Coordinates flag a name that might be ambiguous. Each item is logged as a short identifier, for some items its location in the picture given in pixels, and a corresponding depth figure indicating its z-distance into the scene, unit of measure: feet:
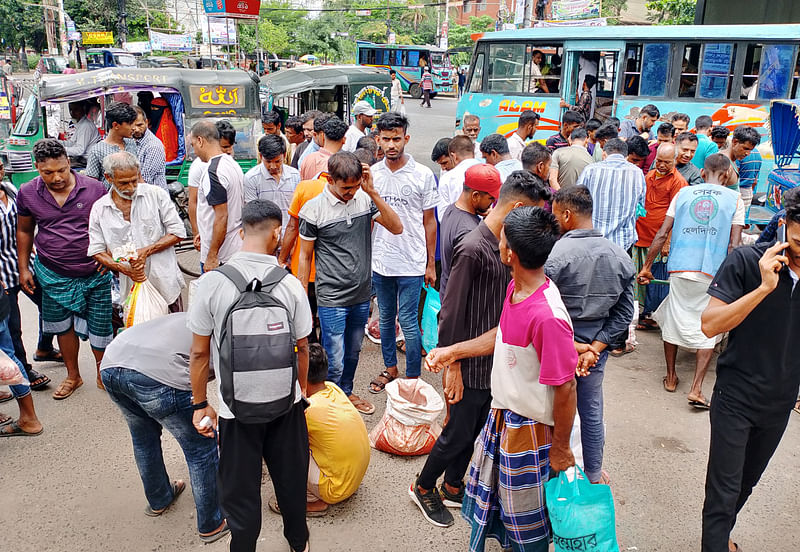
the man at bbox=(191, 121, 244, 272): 15.84
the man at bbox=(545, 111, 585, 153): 25.22
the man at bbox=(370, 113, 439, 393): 14.88
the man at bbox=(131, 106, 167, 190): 19.81
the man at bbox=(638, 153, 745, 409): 15.60
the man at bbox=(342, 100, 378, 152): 25.09
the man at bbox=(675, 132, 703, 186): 19.74
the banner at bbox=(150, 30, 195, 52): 109.40
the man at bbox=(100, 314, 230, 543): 9.37
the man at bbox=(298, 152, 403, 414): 13.03
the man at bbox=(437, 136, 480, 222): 17.02
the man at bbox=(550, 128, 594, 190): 20.04
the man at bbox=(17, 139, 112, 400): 14.51
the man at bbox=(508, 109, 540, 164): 23.71
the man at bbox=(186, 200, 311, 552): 8.55
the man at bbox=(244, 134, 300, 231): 16.74
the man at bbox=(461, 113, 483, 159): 23.44
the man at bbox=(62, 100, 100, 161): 23.80
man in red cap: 10.74
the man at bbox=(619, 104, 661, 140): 29.09
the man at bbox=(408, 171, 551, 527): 9.68
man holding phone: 8.23
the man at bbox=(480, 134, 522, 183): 18.12
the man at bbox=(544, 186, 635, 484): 10.66
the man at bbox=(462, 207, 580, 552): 8.04
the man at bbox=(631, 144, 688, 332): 18.35
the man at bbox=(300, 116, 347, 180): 16.96
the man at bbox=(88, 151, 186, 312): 13.75
